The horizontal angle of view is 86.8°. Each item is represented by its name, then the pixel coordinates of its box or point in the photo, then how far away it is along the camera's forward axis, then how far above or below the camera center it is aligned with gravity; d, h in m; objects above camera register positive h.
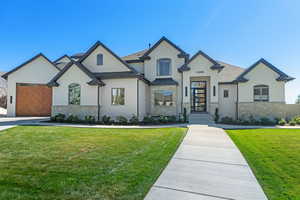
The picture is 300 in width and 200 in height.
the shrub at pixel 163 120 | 13.46 -1.28
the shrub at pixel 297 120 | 13.16 -1.18
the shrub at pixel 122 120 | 13.29 -1.32
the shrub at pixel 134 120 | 13.32 -1.30
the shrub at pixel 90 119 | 13.60 -1.28
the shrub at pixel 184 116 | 14.06 -0.99
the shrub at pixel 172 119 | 13.68 -1.22
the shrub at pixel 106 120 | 13.70 -1.35
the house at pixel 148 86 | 14.77 +1.84
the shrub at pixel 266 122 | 12.93 -1.33
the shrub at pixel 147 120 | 13.34 -1.29
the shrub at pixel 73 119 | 13.78 -1.29
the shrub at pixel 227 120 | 13.38 -1.27
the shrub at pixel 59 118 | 13.93 -1.22
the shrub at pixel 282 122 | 12.95 -1.34
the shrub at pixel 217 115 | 14.63 -0.91
